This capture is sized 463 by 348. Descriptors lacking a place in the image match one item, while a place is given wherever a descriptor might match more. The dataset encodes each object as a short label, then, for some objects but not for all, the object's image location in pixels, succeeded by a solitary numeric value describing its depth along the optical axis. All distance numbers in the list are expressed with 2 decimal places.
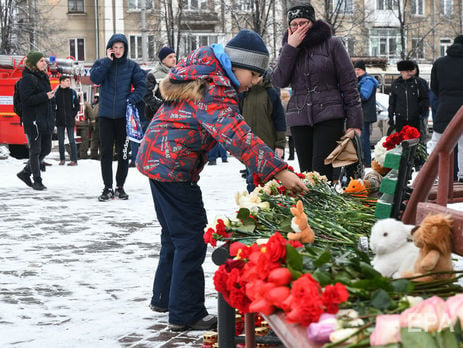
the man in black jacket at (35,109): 12.50
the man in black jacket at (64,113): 18.52
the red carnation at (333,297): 2.24
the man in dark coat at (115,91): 10.59
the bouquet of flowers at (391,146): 4.54
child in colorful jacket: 4.14
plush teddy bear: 2.56
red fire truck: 20.55
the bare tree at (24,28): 33.69
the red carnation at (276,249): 2.65
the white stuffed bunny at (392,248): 2.68
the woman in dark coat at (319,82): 6.51
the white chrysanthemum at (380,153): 4.88
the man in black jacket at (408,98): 14.46
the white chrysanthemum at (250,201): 4.03
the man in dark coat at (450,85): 11.09
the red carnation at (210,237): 3.73
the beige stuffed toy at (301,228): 3.28
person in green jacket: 9.92
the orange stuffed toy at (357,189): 4.78
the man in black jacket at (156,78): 10.66
